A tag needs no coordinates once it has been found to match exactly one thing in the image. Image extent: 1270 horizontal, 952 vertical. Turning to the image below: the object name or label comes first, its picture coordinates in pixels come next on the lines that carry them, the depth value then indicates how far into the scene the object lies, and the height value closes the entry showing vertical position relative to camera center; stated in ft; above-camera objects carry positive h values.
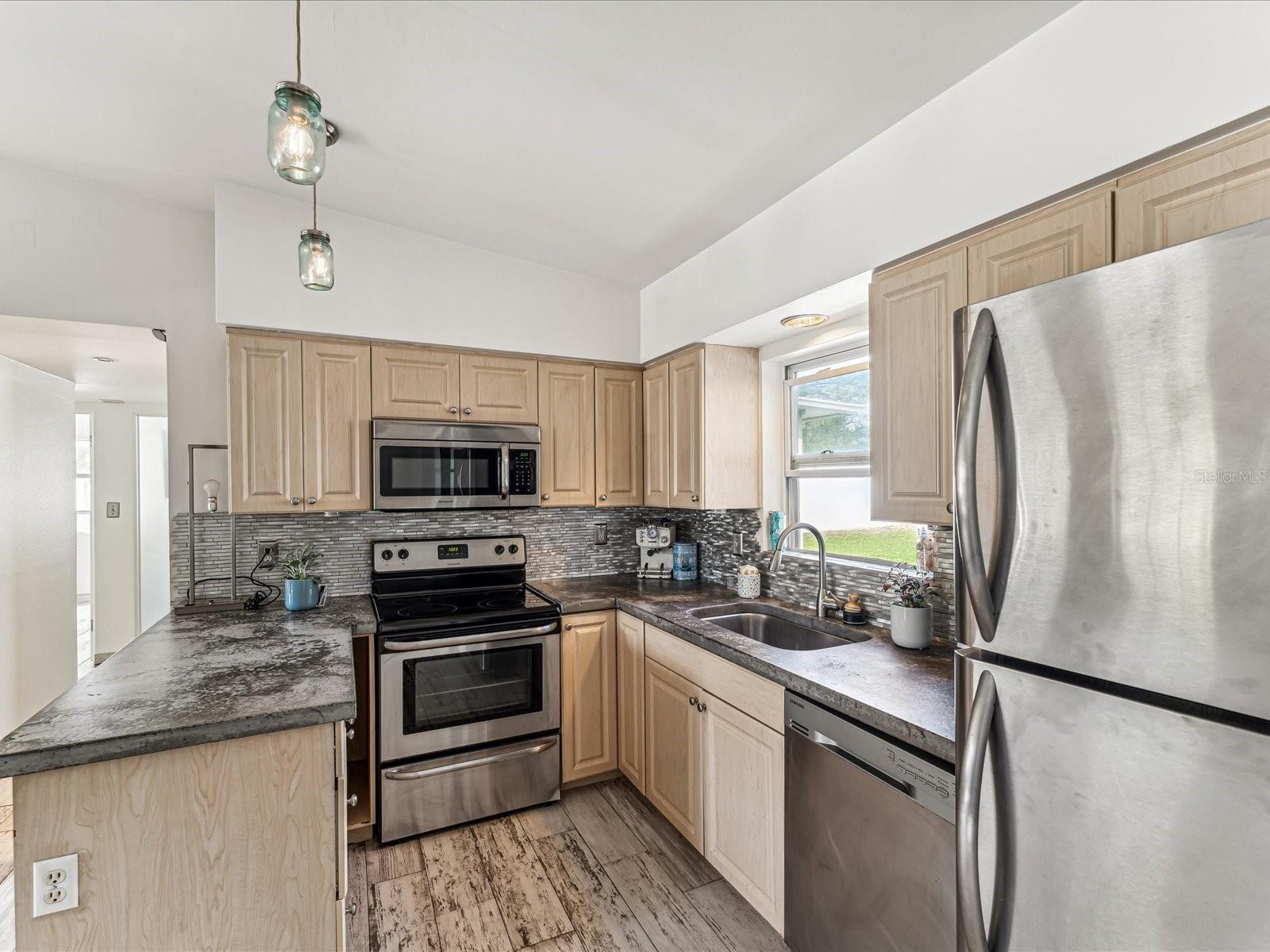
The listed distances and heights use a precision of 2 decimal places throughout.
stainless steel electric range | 7.89 -3.17
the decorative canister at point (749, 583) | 9.02 -1.63
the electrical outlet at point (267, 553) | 9.09 -1.14
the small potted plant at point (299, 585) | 8.28 -1.47
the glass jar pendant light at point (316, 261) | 4.99 +1.80
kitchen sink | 7.96 -2.08
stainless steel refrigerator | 2.47 -0.64
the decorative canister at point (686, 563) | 10.80 -1.58
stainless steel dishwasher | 4.26 -2.92
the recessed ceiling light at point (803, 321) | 7.79 +2.02
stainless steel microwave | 8.86 +0.18
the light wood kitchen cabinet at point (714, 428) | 9.20 +0.73
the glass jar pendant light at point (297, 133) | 3.48 +2.02
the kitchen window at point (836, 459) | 7.97 +0.21
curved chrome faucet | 7.66 -1.52
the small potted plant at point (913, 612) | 6.23 -1.44
